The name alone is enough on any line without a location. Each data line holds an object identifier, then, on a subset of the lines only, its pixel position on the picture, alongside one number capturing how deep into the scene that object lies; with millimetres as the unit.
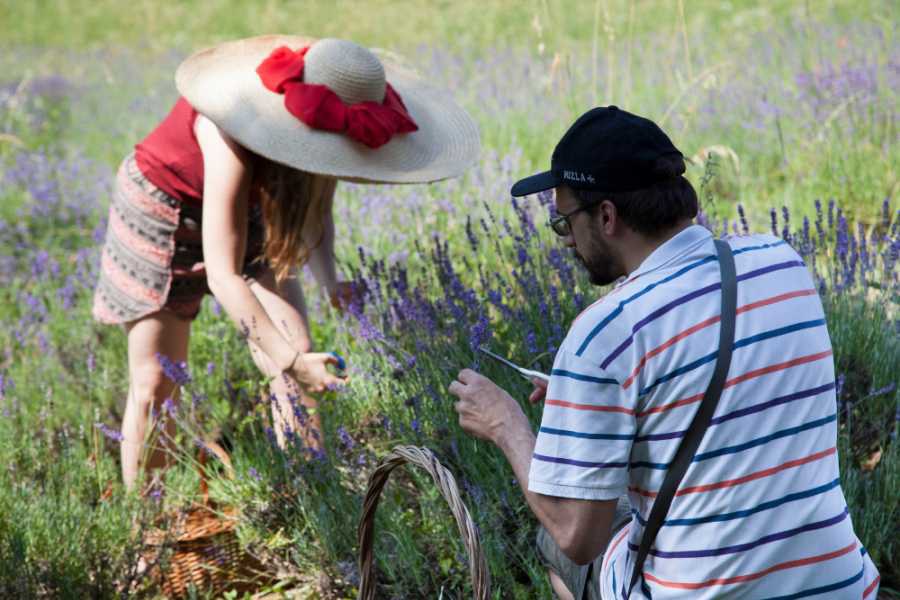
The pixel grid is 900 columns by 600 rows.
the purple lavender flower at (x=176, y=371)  5121
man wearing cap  2754
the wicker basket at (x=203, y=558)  5250
